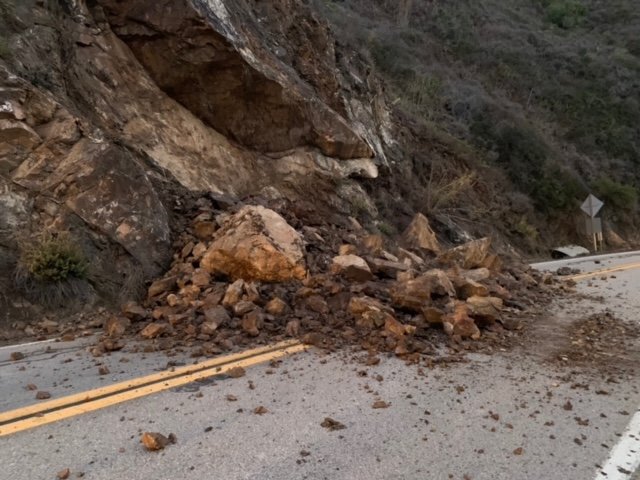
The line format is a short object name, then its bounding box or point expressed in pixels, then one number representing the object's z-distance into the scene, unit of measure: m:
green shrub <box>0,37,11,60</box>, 7.96
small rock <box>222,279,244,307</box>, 6.16
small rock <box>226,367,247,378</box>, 4.32
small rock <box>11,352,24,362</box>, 4.94
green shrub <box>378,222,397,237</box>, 13.02
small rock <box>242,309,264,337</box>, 5.55
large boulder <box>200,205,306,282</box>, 7.00
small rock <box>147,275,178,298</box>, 6.87
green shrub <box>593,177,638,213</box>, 25.47
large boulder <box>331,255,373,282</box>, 7.03
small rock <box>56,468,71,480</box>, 2.72
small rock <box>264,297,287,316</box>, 6.11
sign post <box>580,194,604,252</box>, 21.03
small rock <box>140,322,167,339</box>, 5.55
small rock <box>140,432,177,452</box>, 3.02
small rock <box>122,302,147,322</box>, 6.12
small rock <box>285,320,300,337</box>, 5.63
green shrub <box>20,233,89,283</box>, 6.45
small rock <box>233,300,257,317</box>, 5.97
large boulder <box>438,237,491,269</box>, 9.59
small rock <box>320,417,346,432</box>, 3.42
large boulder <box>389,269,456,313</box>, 6.13
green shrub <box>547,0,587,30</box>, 43.54
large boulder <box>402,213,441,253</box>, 12.31
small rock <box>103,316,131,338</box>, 5.68
